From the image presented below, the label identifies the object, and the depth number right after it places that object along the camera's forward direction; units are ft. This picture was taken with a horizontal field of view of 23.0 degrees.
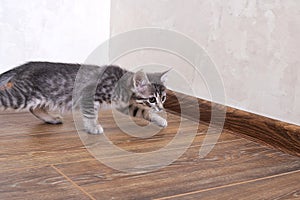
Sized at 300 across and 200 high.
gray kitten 4.41
